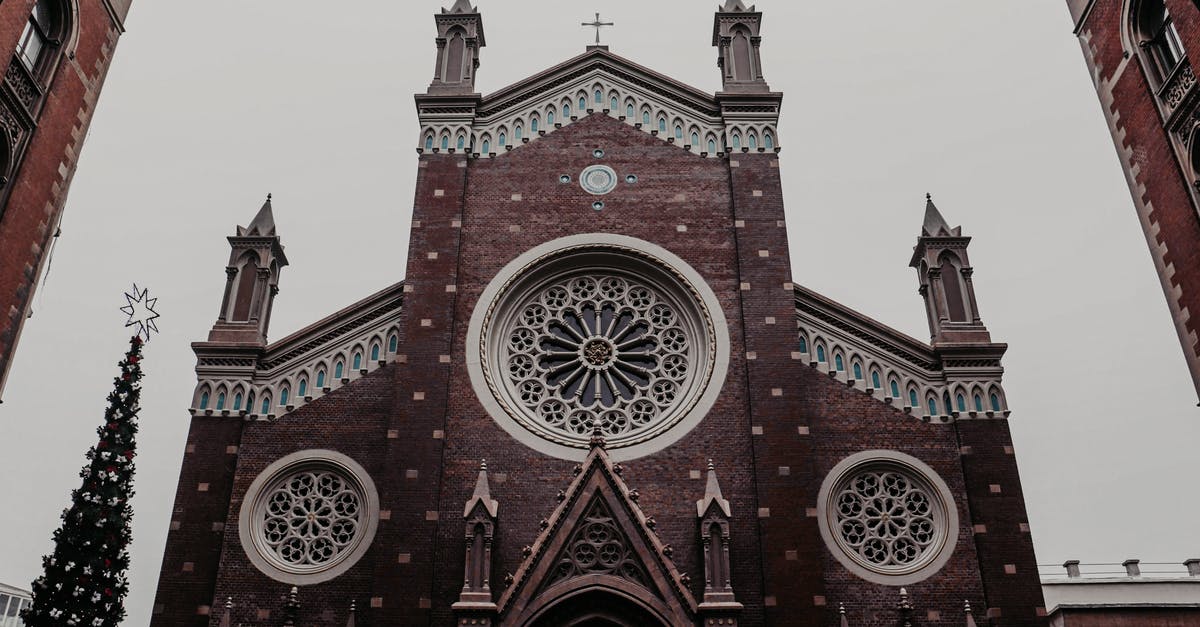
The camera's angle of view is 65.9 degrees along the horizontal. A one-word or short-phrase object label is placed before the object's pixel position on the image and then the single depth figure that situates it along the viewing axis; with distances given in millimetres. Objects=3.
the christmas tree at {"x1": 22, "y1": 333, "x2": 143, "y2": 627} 22312
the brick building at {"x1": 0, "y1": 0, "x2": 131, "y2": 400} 16062
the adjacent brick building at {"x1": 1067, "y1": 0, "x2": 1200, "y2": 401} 16656
